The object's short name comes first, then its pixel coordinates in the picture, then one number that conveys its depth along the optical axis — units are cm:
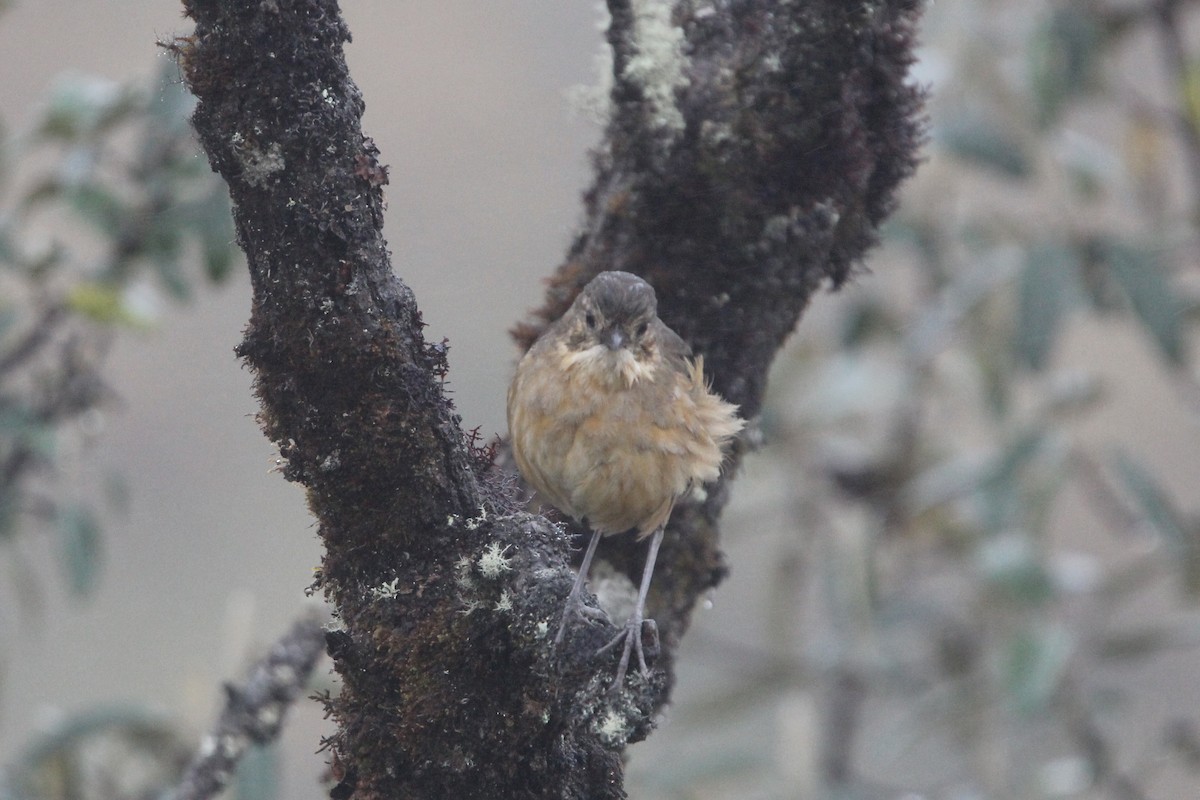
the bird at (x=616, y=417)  619
